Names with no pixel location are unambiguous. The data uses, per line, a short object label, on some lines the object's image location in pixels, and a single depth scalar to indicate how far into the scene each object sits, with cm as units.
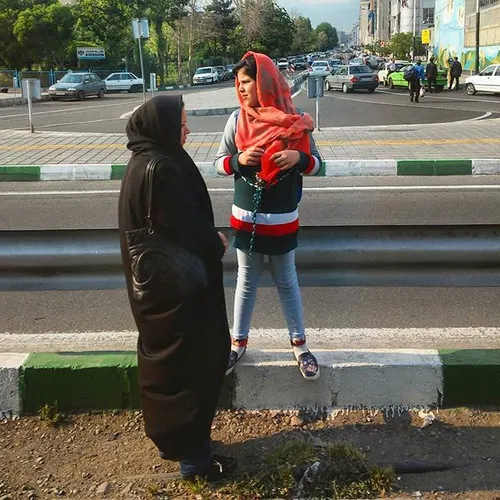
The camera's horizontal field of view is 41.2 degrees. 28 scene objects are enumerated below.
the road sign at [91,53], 4575
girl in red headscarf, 299
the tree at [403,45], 6385
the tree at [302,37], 11942
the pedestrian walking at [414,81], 2491
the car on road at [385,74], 3878
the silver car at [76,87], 3253
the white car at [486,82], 2891
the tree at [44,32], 4319
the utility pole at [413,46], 6203
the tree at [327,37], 18725
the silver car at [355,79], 3281
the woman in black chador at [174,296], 246
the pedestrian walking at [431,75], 3121
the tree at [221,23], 6844
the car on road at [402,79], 3338
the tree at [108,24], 4812
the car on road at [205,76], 4969
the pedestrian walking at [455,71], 3347
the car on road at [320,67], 5059
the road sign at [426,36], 6215
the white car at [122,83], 4019
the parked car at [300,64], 7689
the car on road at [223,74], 5447
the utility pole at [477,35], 3662
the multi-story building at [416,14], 9516
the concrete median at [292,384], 325
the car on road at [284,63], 6379
